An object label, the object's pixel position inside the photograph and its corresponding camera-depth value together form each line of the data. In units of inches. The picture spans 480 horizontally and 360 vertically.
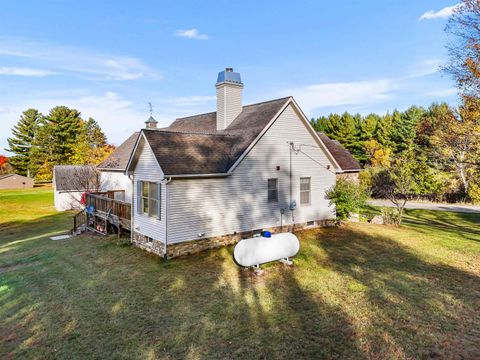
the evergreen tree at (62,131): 2355.9
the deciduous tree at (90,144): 1690.5
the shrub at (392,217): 748.0
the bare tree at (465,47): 507.5
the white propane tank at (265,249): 410.6
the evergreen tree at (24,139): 2500.0
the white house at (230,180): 509.0
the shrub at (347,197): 708.0
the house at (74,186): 1214.9
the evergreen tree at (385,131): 2101.3
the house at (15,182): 2187.5
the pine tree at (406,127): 1962.4
